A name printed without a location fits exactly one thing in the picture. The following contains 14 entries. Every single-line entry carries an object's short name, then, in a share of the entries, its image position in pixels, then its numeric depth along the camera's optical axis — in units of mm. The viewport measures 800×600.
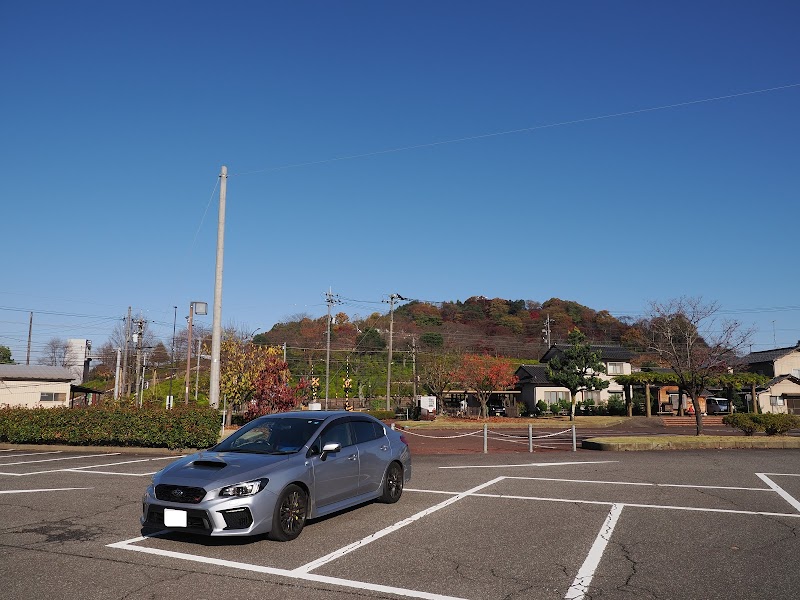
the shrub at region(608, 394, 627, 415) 51906
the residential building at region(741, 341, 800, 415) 55312
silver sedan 6516
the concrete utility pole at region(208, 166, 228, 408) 17328
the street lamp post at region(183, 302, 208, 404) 19078
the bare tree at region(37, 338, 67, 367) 90512
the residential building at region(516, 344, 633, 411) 55062
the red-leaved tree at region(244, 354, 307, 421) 26438
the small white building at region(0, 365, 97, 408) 37750
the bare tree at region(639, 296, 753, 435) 26359
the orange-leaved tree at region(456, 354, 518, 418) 46375
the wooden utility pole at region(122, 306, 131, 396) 50181
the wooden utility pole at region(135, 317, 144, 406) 46344
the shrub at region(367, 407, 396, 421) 43938
